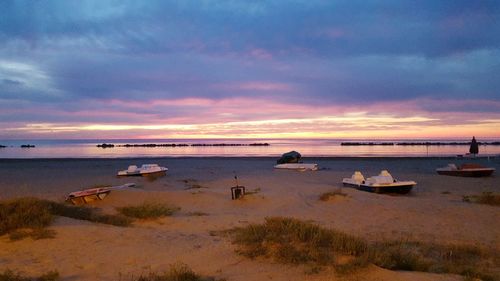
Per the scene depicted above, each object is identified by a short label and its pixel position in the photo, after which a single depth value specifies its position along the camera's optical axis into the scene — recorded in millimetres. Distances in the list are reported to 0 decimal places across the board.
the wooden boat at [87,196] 13938
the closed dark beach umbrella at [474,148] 34831
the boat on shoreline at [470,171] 22989
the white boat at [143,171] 24156
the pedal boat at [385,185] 17031
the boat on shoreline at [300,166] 28547
